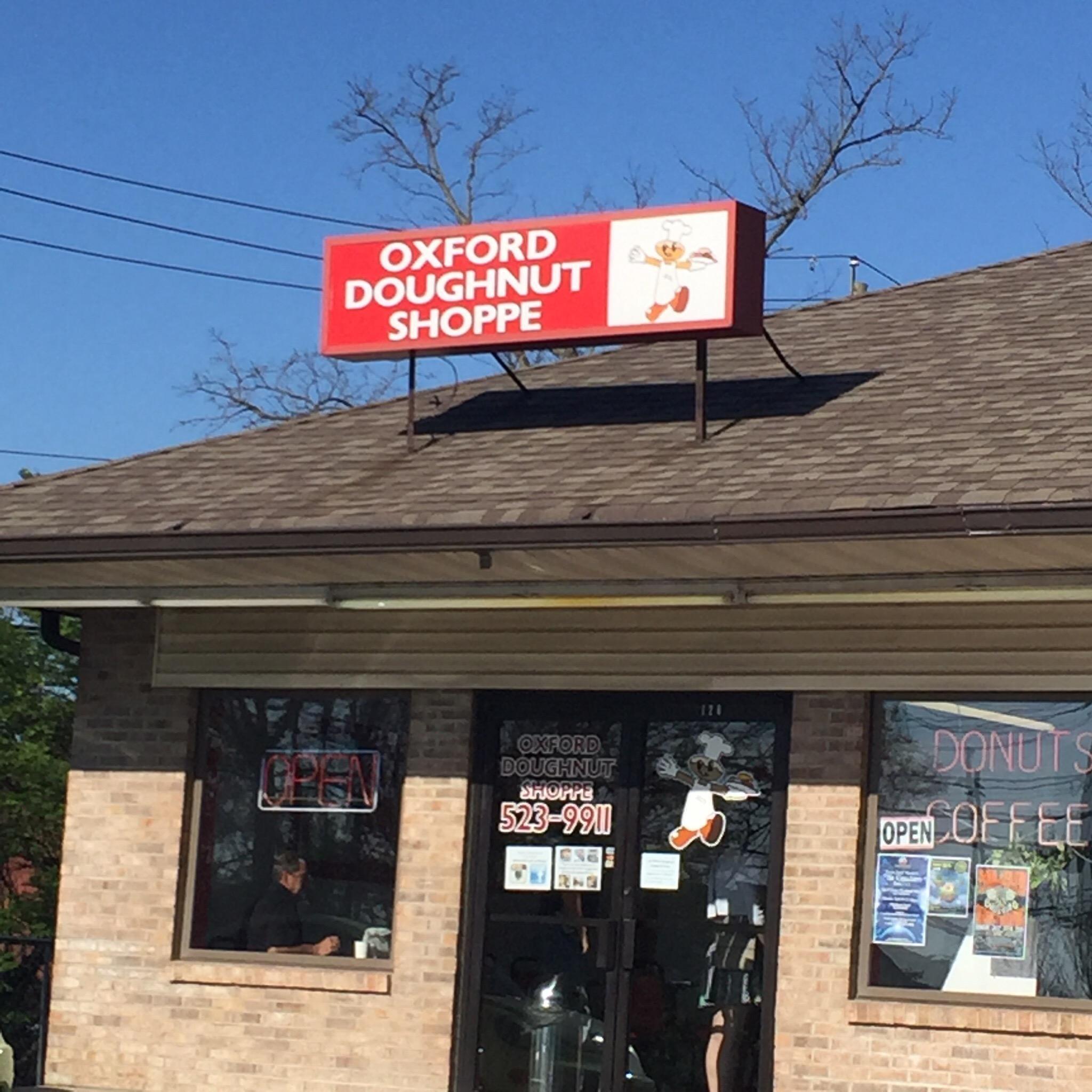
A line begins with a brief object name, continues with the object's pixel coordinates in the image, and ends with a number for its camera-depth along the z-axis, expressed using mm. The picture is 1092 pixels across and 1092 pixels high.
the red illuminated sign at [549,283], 11922
